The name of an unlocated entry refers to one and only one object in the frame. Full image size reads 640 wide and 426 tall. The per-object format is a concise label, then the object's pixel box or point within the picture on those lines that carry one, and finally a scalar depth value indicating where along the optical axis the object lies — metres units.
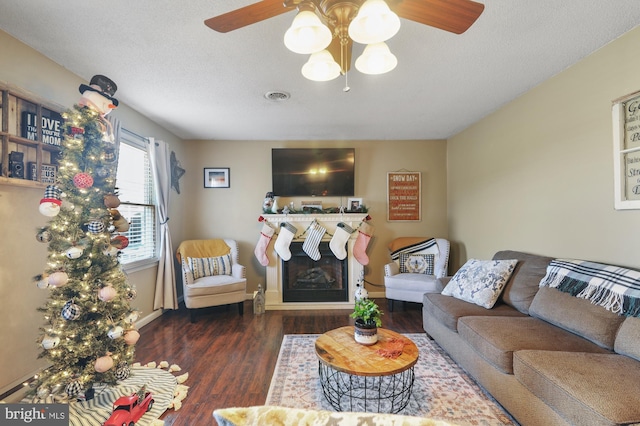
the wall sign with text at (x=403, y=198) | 4.52
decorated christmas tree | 1.77
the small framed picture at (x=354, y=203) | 4.38
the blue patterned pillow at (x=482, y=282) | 2.47
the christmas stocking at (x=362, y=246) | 4.07
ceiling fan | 1.12
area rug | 1.83
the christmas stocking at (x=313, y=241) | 4.03
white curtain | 3.50
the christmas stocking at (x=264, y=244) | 4.02
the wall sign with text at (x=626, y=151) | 1.89
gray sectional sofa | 1.30
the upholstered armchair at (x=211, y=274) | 3.40
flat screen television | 4.35
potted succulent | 1.98
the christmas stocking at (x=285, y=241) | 3.98
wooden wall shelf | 1.84
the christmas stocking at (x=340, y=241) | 4.04
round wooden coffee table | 1.69
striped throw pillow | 3.73
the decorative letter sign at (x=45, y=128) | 1.97
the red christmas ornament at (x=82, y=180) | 1.82
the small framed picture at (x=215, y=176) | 4.41
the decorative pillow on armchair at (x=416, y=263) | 3.97
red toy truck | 1.67
